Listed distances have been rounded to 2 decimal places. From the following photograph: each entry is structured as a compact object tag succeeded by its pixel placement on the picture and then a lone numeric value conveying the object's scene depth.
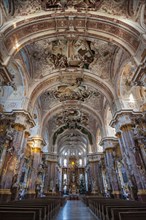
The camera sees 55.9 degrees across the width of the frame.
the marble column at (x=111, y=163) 12.08
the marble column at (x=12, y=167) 8.09
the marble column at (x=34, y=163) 12.45
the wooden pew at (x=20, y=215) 2.43
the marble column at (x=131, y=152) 7.89
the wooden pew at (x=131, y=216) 2.44
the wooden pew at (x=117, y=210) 2.83
